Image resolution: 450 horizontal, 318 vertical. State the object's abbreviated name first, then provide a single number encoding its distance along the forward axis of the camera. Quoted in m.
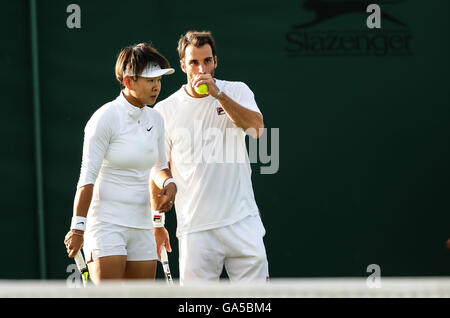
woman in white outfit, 6.11
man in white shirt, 6.83
